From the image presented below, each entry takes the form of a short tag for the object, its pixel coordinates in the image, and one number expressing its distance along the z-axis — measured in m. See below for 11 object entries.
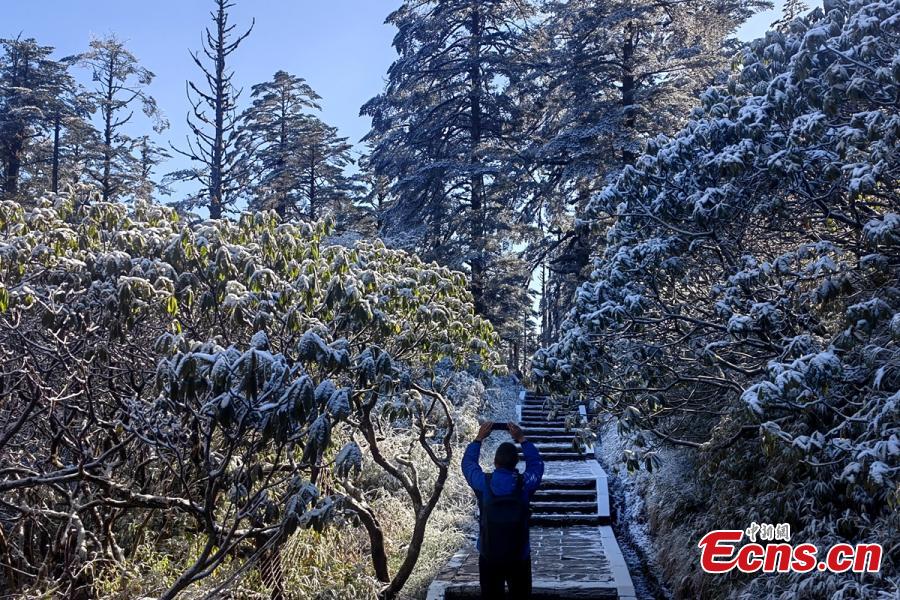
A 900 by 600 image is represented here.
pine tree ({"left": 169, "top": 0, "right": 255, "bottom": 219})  16.88
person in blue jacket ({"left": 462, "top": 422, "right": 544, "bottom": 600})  4.87
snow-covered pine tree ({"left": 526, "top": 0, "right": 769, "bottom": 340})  16.69
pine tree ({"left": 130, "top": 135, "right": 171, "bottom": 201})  27.17
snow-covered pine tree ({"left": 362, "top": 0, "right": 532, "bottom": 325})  20.47
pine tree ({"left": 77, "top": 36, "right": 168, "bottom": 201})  25.52
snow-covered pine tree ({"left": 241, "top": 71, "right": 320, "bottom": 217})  26.19
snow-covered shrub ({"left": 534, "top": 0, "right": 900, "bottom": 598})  4.45
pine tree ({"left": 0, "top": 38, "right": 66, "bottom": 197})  23.39
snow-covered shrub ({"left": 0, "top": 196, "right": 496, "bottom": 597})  4.20
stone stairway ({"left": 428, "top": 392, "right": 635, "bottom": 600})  6.90
